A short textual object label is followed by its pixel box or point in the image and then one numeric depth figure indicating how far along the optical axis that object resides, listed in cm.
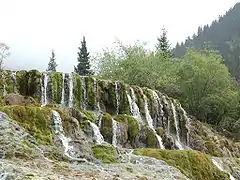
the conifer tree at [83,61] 8224
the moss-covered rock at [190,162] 1959
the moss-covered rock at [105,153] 1777
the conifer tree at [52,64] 11405
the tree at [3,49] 7296
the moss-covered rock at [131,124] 2847
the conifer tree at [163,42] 8112
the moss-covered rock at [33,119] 1938
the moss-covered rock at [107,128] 2684
